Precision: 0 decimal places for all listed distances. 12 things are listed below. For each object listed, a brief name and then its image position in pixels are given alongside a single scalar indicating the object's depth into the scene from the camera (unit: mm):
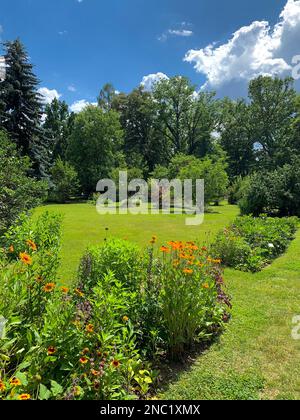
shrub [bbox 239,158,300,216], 14181
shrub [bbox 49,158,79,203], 25234
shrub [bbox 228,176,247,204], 24353
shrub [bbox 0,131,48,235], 7371
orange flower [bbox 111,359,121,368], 1996
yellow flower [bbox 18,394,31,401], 1619
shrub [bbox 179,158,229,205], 19294
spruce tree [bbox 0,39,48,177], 21422
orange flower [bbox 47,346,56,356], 1936
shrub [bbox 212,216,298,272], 6285
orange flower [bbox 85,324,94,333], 2087
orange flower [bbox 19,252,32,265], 2426
